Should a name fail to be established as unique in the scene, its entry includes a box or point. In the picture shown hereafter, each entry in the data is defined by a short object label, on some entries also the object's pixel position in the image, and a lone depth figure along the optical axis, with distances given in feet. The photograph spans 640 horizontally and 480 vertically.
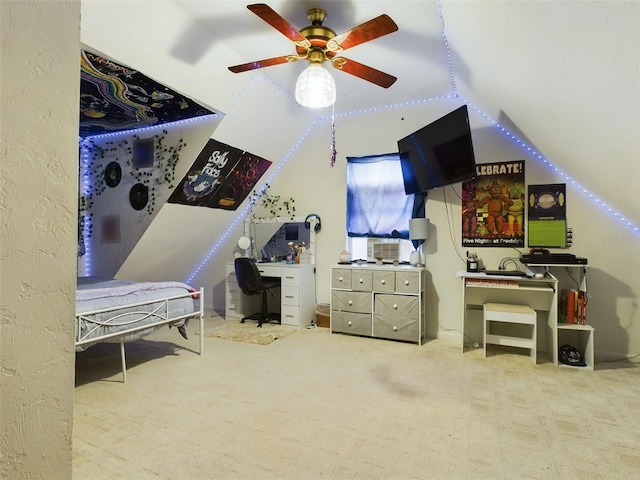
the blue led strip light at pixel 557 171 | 11.30
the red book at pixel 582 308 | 10.83
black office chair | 14.64
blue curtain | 14.47
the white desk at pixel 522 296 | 10.98
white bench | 10.85
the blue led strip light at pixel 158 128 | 12.41
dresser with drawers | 12.84
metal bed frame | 8.13
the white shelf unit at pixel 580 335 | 10.39
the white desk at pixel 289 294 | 15.11
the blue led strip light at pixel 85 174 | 15.35
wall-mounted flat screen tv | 10.80
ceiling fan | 6.72
